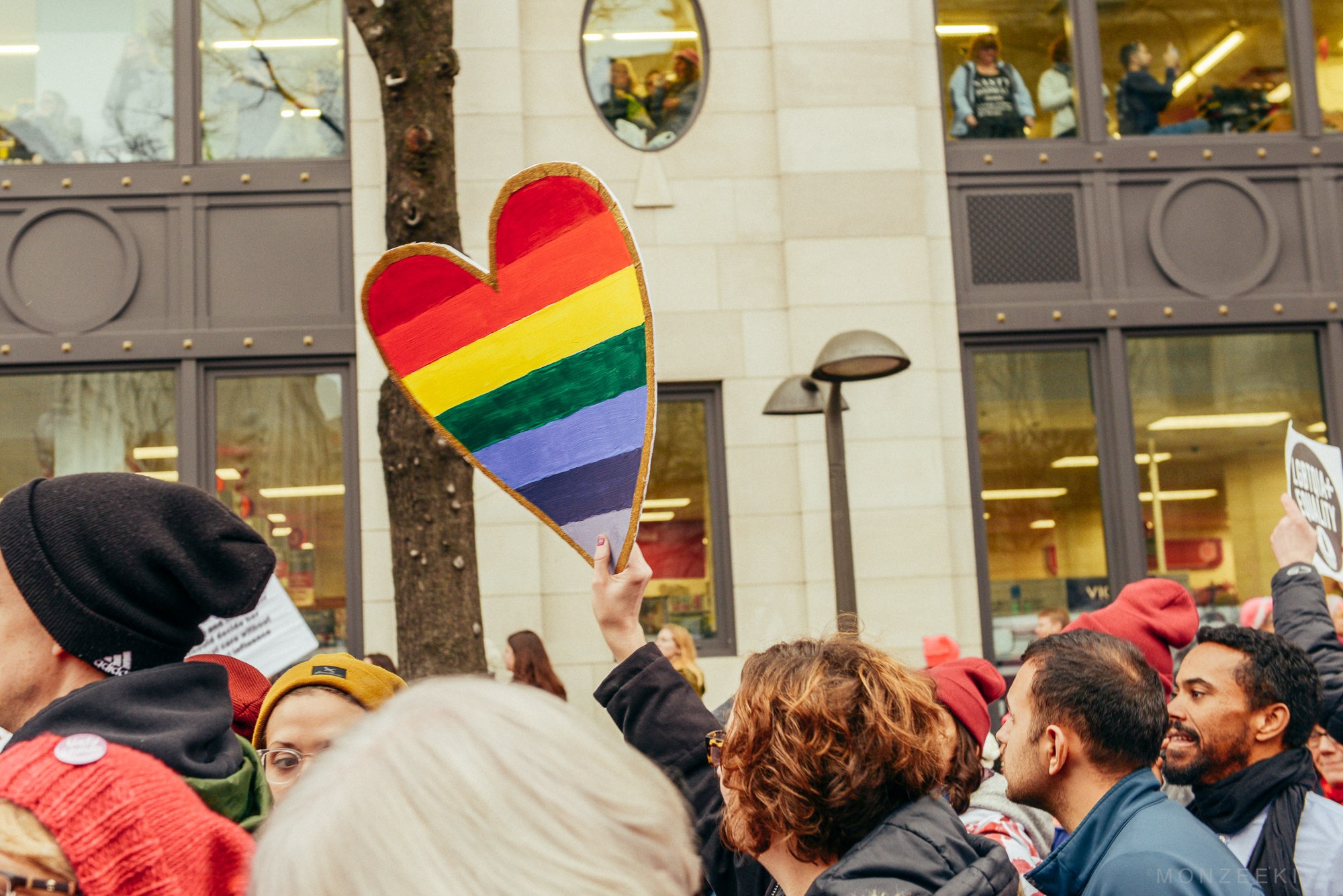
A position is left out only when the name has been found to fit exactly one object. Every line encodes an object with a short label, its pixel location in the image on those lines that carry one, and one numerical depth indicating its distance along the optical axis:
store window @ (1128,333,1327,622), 8.85
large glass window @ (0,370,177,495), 8.29
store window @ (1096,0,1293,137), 9.29
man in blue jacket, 2.23
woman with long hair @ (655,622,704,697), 6.98
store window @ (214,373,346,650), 8.28
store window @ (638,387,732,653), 8.42
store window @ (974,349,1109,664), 8.73
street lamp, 5.94
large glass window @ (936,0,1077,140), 9.13
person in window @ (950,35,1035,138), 9.11
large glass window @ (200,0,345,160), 8.62
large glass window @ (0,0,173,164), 8.50
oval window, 8.73
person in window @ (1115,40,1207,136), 9.25
